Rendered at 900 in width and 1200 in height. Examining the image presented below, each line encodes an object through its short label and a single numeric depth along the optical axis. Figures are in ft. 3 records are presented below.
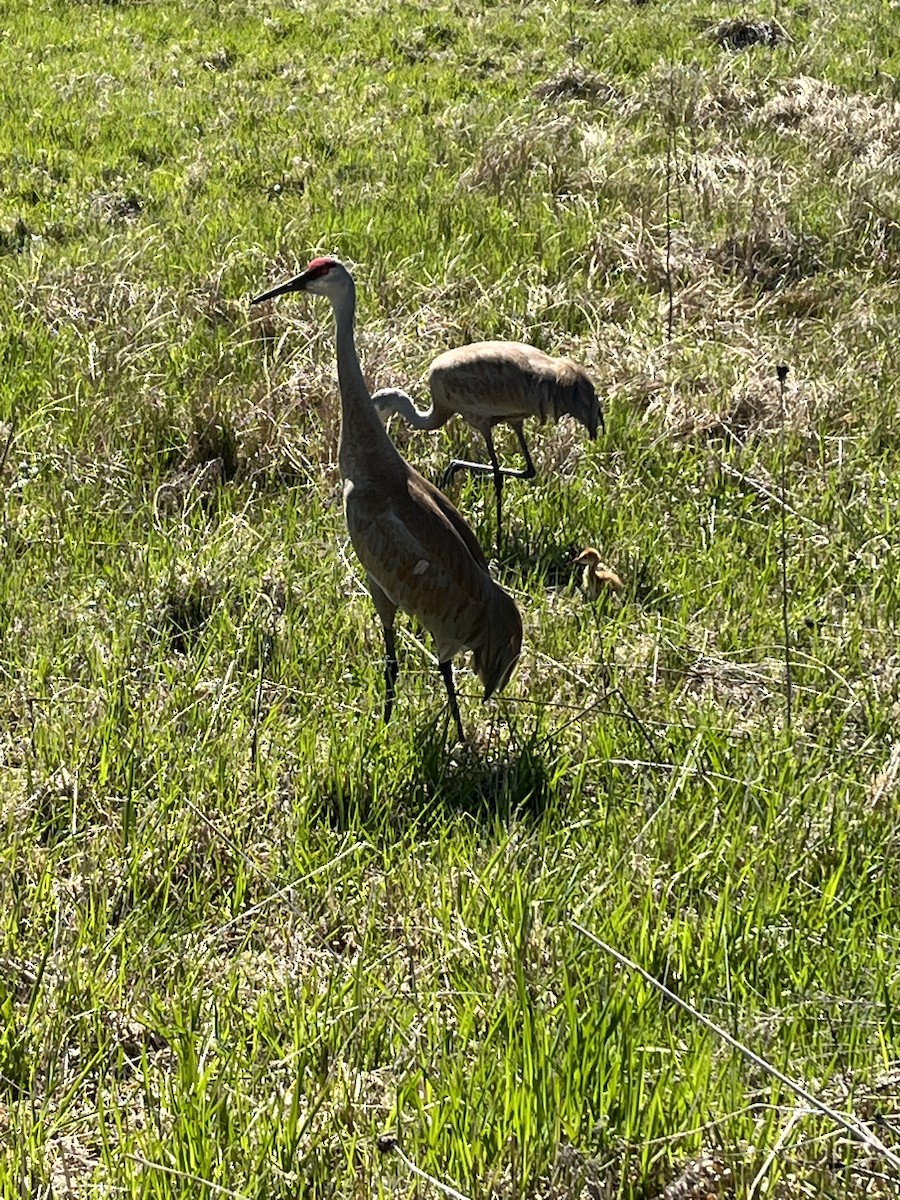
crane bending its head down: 34.58
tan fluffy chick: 28.84
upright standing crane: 25.34
